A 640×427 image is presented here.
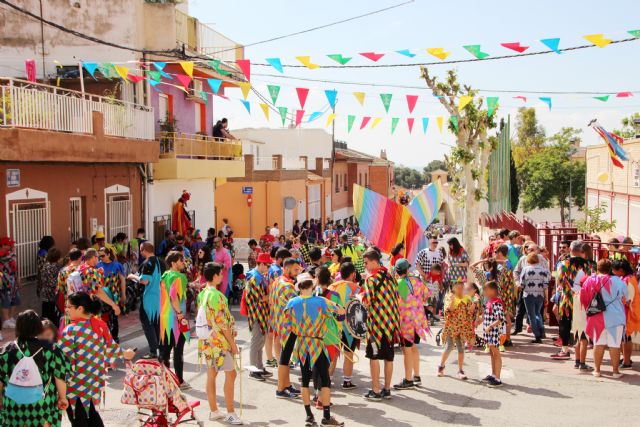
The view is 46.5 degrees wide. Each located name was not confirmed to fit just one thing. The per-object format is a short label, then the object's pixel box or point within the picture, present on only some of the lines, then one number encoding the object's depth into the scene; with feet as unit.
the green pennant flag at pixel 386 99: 49.60
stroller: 21.91
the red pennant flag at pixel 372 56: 44.02
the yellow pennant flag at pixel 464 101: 48.75
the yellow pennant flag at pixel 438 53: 42.65
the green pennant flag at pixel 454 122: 79.60
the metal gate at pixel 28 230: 45.34
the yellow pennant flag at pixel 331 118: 52.82
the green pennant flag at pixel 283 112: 53.35
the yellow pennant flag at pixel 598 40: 38.22
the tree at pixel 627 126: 143.54
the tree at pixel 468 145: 79.10
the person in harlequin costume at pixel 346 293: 28.63
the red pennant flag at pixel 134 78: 53.79
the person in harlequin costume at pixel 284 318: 25.62
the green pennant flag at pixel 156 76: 52.66
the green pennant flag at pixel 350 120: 55.26
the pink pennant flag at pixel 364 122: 55.93
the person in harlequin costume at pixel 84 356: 20.95
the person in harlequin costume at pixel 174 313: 28.43
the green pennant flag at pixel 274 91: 48.73
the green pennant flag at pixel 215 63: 48.35
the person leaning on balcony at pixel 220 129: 80.14
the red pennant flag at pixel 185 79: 47.89
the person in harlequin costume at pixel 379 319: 27.76
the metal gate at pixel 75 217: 51.65
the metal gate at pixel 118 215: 57.06
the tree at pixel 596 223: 95.40
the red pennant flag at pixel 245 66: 46.04
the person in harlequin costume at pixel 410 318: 29.68
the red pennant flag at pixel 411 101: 49.14
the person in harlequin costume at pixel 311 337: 24.70
